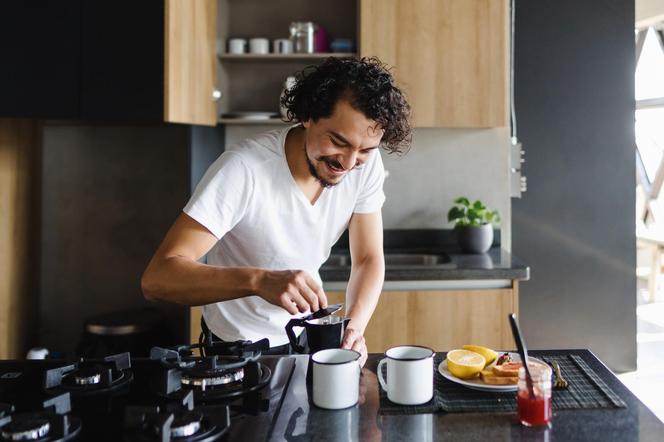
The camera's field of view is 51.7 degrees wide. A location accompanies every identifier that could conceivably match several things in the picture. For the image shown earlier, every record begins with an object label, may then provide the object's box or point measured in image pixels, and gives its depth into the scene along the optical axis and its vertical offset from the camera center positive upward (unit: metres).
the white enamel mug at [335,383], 1.24 -0.28
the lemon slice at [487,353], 1.45 -0.26
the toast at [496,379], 1.34 -0.29
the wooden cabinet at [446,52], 3.10 +0.81
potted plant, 3.23 +0.02
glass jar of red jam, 1.16 -0.29
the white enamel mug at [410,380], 1.27 -0.28
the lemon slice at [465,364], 1.38 -0.27
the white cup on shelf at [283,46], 3.30 +0.88
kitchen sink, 3.33 -0.14
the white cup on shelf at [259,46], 3.30 +0.88
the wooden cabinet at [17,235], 3.08 -0.03
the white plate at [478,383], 1.33 -0.30
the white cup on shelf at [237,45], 3.30 +0.89
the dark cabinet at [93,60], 2.67 +0.66
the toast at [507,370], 1.35 -0.28
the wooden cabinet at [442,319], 2.87 -0.37
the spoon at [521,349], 1.17 -0.21
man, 1.54 +0.04
